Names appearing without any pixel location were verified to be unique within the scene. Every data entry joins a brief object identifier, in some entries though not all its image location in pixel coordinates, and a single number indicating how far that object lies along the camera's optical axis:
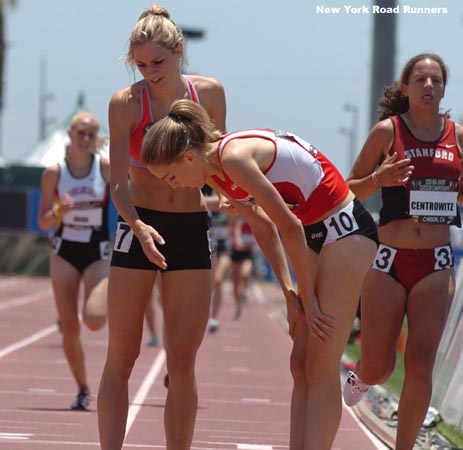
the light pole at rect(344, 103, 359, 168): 176.25
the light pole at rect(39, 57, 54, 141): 194.80
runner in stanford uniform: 15.55
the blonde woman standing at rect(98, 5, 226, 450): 14.34
